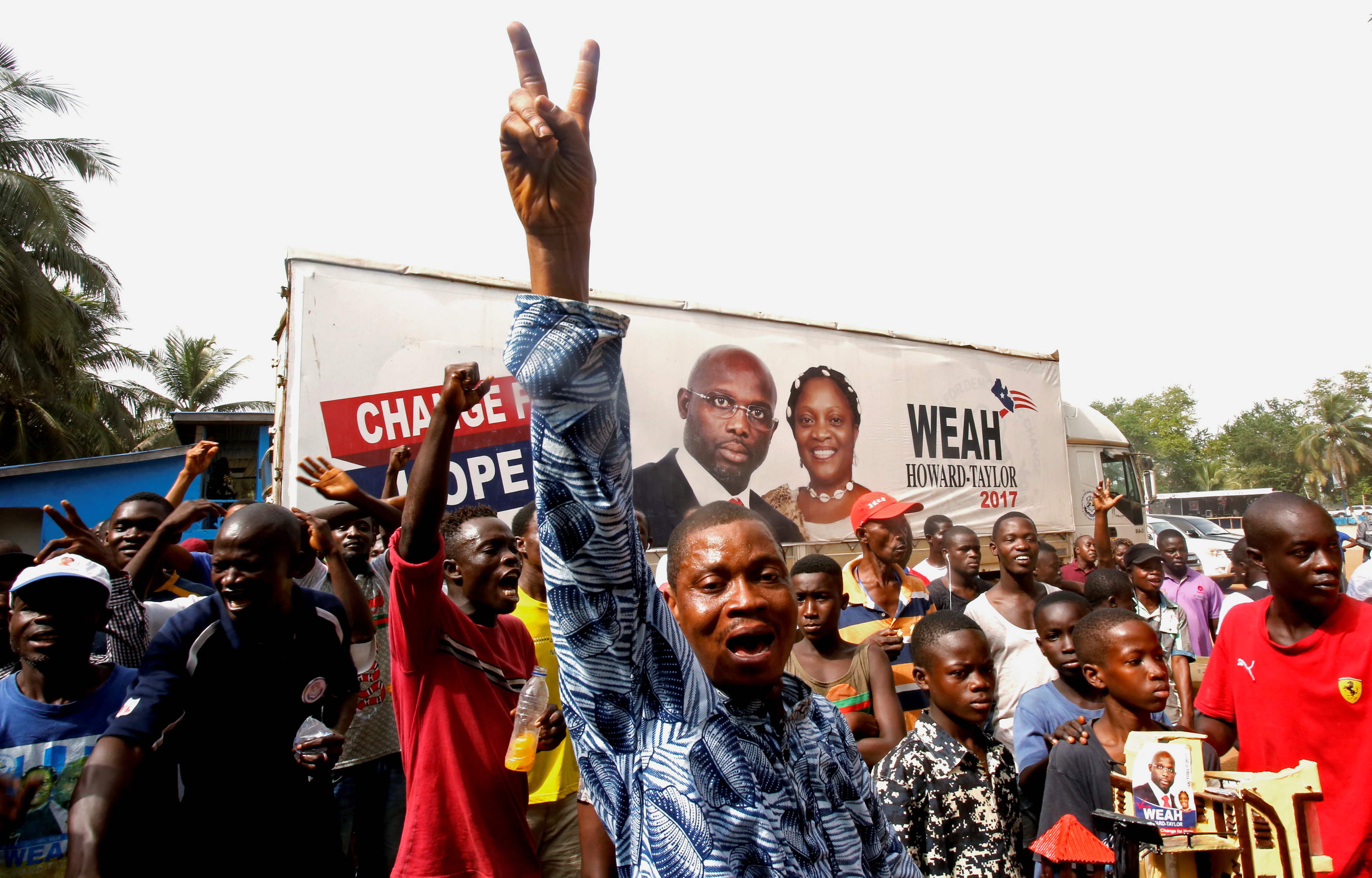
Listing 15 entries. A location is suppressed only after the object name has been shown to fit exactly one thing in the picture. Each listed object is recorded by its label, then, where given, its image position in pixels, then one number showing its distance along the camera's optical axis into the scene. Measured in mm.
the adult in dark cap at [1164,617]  4508
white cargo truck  6320
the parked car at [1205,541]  9398
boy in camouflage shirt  2498
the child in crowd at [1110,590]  4660
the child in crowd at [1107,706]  2641
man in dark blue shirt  2145
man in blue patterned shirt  998
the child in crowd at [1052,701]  3043
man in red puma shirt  2645
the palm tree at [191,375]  27047
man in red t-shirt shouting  2262
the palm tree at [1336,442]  51438
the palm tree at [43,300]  16797
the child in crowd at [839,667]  3031
